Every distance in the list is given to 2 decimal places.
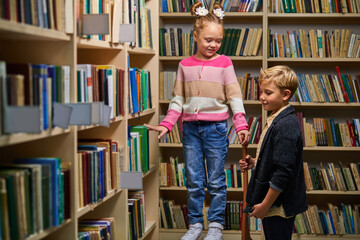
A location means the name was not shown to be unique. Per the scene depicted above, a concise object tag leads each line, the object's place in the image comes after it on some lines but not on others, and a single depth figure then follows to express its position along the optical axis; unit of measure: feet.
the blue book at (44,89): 6.11
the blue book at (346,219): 13.65
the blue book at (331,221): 13.71
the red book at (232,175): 13.93
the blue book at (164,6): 13.86
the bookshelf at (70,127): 6.21
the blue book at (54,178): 6.40
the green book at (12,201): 5.52
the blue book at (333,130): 13.63
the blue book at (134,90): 10.46
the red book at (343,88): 13.48
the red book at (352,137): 13.61
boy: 7.69
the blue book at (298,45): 13.58
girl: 10.96
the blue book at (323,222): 13.71
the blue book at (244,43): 13.70
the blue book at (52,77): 6.44
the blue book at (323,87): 13.58
